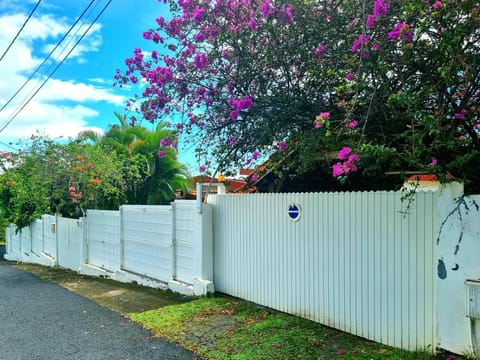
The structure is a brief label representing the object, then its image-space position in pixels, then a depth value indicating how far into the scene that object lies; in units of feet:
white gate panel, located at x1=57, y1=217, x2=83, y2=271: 38.78
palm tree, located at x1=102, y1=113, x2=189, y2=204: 45.93
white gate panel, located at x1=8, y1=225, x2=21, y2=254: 60.48
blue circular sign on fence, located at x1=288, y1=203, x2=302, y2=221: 18.65
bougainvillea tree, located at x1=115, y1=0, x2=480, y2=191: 13.55
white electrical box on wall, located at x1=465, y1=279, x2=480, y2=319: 11.94
